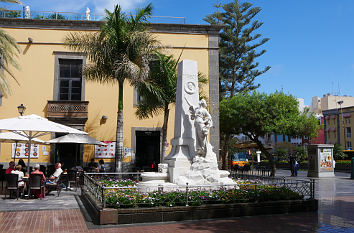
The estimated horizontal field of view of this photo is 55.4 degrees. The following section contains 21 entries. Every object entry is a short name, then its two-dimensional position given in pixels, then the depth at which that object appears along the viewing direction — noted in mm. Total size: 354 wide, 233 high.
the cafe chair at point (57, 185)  12117
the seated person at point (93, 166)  16650
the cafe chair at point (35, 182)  11242
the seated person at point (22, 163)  16719
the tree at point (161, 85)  16453
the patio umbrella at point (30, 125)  11523
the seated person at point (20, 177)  11656
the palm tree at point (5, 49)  15406
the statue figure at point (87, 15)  22481
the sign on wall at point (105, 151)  21359
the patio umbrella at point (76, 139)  15953
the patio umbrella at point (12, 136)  13703
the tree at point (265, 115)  23500
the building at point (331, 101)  64662
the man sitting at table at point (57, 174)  12644
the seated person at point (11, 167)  12570
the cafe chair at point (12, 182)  11086
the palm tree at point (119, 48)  15039
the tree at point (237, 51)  34438
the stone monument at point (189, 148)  10914
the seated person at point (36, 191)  11521
